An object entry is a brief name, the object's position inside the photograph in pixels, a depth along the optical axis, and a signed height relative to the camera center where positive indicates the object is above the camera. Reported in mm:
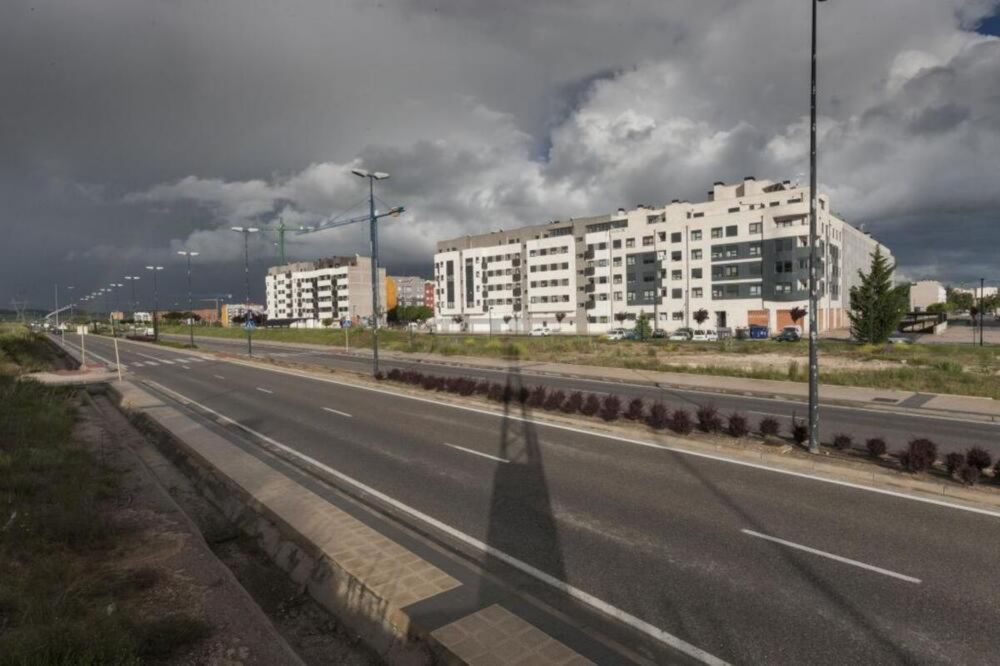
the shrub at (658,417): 14336 -2455
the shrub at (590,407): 16531 -2480
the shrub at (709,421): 13891 -2481
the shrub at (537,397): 18297 -2432
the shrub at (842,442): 11789 -2587
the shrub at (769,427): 13141 -2516
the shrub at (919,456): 10062 -2487
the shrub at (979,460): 9656 -2463
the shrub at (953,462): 9656 -2495
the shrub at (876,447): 11180 -2562
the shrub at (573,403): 16953 -2439
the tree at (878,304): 47156 +972
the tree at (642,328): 59438 -827
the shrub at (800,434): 12711 -2591
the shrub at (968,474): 9336 -2617
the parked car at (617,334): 66875 -1594
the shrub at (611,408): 15719 -2436
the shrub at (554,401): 17736 -2469
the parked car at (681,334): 69562 -1820
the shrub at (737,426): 13414 -2526
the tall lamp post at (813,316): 11648 +27
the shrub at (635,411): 15492 -2471
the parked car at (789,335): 57844 -1796
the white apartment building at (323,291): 149750 +9942
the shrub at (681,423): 13805 -2518
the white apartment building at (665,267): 75438 +8472
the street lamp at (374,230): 25078 +4499
